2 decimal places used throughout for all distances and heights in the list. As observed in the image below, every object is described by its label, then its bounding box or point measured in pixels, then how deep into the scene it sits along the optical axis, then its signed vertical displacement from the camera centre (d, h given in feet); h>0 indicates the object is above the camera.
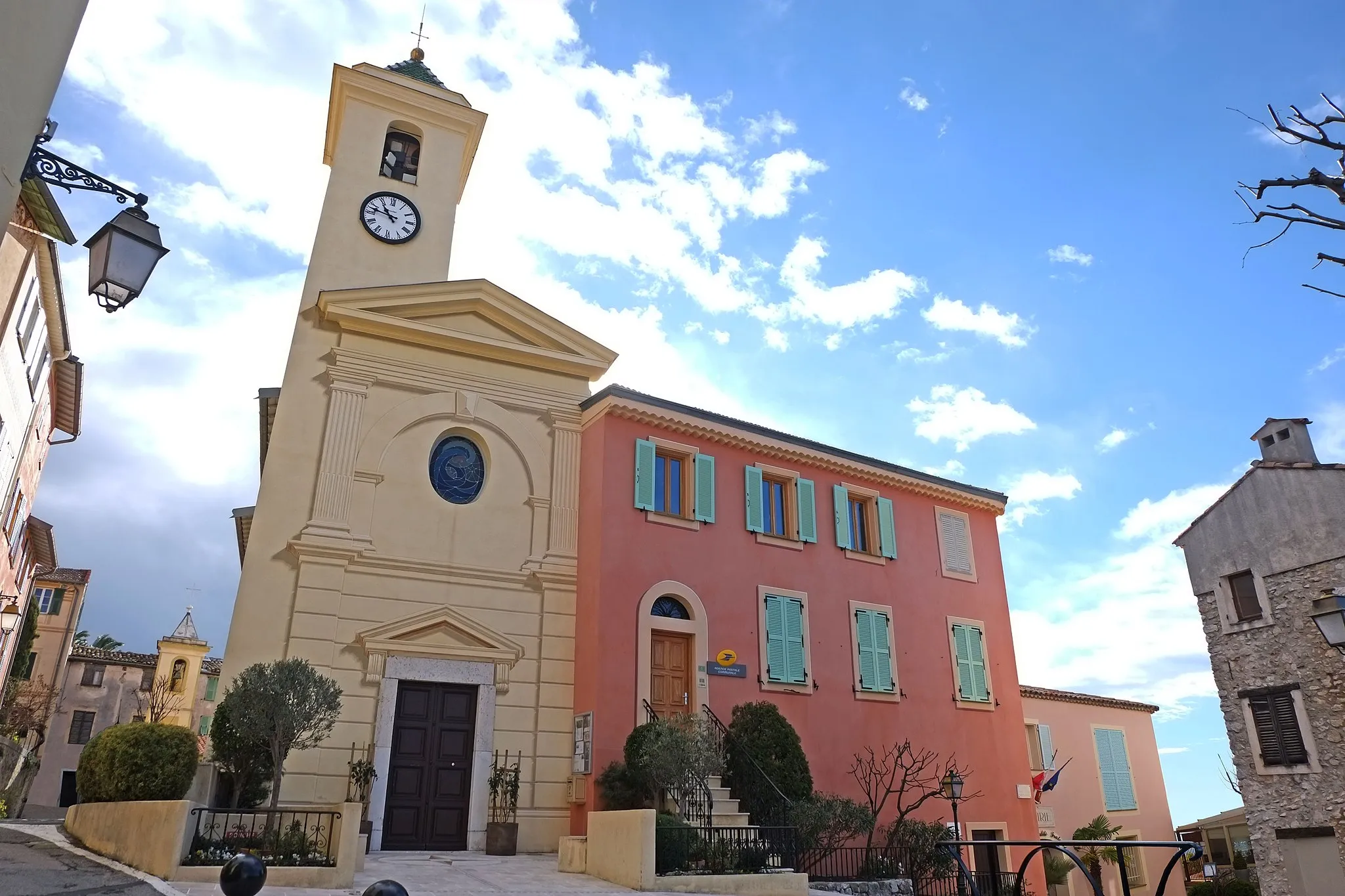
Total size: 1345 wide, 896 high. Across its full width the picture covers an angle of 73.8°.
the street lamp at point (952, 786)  46.01 +1.22
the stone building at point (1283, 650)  57.93 +10.48
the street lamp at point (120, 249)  16.72 +9.91
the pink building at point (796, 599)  48.39 +11.86
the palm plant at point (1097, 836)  71.72 -1.99
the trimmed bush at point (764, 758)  44.27 +2.46
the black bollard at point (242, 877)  15.89 -1.12
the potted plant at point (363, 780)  40.57 +1.27
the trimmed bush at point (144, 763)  32.50 +1.57
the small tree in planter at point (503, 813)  41.73 -0.14
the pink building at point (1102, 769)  76.69 +3.56
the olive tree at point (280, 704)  34.46 +3.82
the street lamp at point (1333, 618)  27.43 +5.56
